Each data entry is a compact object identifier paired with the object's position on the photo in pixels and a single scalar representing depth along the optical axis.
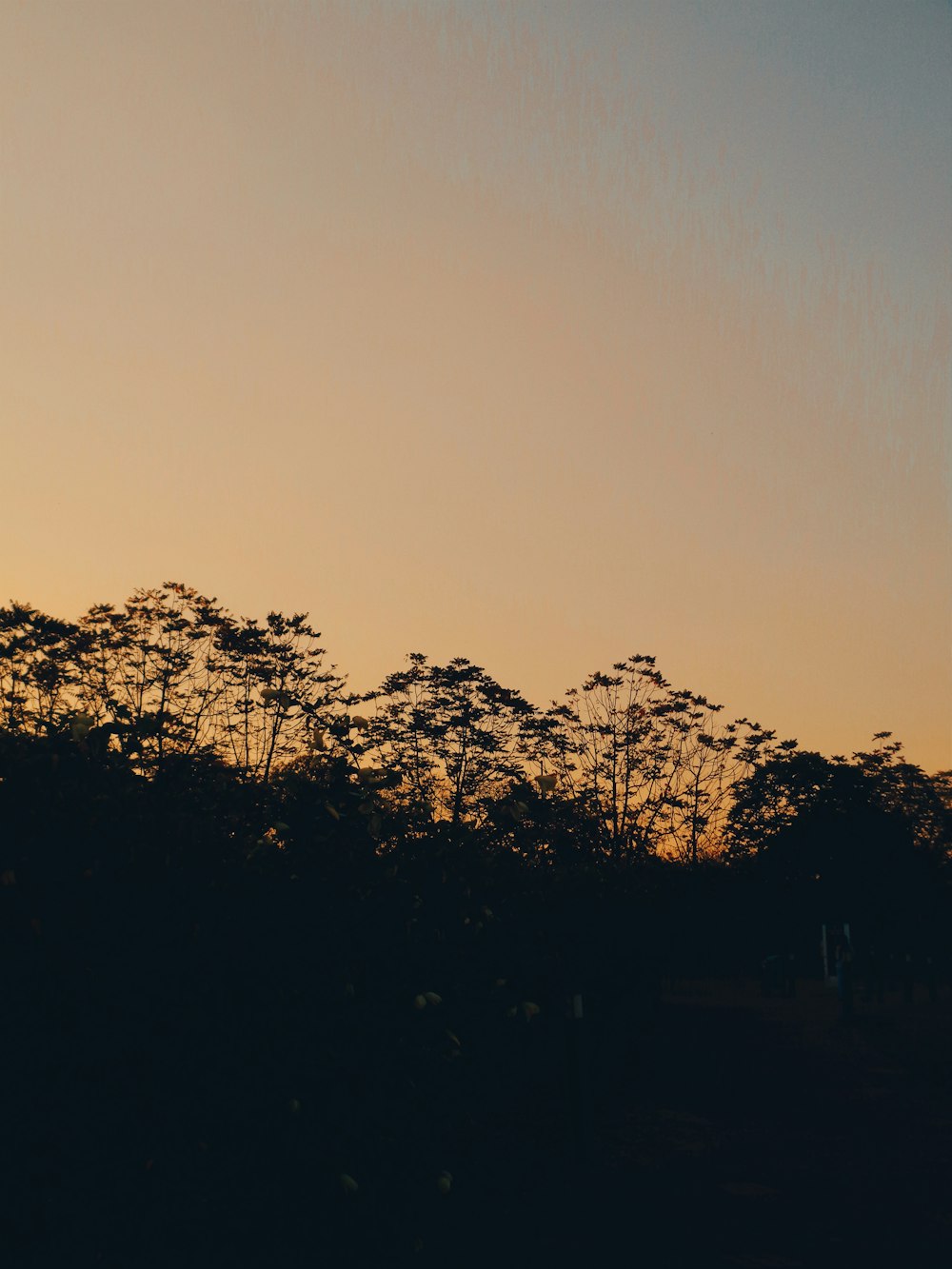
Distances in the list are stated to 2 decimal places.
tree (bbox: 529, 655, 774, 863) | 34.16
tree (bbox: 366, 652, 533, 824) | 31.91
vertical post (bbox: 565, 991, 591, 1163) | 11.28
